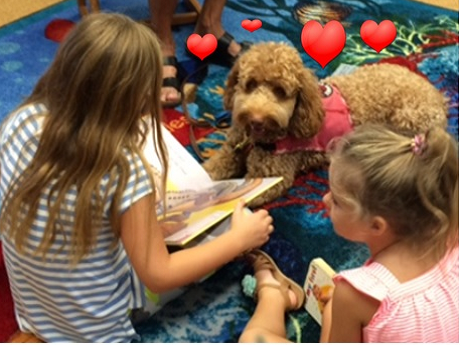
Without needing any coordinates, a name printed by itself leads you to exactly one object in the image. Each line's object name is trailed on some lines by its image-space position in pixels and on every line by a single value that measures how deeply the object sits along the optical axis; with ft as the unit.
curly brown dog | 4.77
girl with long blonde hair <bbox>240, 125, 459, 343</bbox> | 2.79
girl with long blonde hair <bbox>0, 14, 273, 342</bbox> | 2.93
